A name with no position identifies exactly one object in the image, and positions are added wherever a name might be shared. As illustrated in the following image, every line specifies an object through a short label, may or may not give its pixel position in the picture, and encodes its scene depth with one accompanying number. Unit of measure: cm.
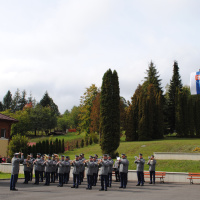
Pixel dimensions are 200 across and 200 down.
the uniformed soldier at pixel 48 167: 1660
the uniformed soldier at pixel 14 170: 1344
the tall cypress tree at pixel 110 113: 3048
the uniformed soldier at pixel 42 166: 1767
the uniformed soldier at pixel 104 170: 1423
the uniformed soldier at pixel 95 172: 1584
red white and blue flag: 2260
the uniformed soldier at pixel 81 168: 1653
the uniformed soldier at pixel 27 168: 1759
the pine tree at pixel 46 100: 11415
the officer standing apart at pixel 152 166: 1802
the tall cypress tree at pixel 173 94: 5641
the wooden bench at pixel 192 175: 1841
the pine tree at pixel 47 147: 3997
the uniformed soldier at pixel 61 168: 1588
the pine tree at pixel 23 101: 11412
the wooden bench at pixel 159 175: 1919
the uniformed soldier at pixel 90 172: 1462
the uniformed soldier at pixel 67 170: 1653
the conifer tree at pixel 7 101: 11096
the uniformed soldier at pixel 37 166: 1722
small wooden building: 3768
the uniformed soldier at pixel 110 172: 1536
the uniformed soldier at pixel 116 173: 1912
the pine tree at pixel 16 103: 11238
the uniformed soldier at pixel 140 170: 1678
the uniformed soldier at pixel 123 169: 1523
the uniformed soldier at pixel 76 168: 1497
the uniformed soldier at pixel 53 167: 1738
